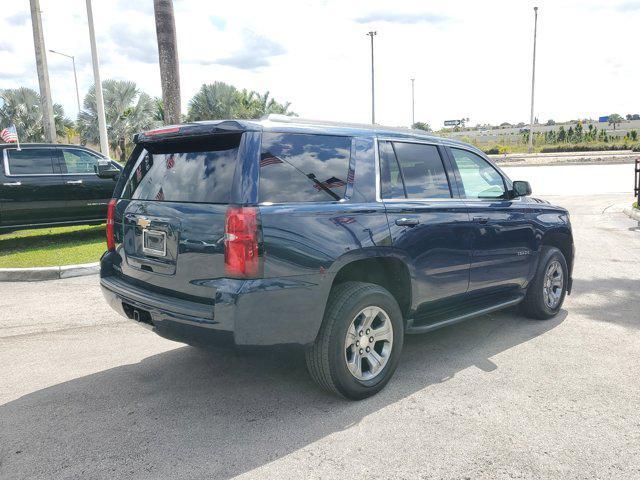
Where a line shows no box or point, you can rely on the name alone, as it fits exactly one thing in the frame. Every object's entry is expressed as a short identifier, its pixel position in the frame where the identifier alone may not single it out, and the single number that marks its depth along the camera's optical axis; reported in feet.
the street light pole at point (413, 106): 269.03
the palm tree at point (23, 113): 122.31
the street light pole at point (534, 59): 165.29
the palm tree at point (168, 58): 33.71
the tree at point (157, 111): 131.03
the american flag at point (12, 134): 36.46
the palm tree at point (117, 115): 119.14
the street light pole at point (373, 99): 159.53
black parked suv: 31.17
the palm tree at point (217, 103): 107.96
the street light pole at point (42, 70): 49.06
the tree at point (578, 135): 202.08
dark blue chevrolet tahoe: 10.74
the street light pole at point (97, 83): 46.85
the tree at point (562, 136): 206.00
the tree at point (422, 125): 260.42
